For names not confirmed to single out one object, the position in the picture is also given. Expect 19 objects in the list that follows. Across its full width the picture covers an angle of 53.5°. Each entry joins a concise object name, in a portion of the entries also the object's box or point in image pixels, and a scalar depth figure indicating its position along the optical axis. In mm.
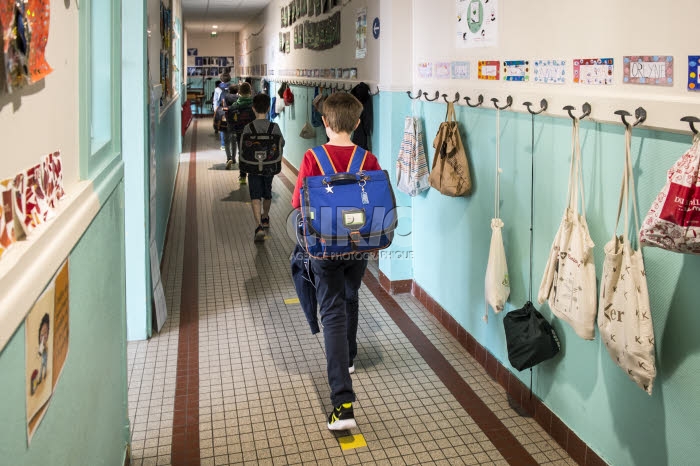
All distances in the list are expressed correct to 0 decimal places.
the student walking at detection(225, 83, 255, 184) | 9281
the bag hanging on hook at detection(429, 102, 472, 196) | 3943
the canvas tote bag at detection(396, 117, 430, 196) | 4625
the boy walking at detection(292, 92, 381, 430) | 3133
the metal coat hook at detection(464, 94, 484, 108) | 3740
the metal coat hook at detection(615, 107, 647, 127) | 2332
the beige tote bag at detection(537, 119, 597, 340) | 2590
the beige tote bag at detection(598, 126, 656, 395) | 2266
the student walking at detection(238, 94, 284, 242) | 6391
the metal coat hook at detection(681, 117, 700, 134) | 2035
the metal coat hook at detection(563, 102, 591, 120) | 2680
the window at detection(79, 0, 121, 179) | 2543
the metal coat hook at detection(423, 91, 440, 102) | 4364
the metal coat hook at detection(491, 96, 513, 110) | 3376
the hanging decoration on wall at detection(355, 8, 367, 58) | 5934
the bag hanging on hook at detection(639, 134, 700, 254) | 1895
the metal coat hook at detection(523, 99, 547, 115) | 3032
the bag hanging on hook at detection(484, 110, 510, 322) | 3396
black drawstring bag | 2982
